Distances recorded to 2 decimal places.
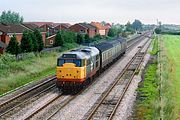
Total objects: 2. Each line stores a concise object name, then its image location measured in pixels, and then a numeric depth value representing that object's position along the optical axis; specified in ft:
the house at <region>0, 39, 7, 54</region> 202.86
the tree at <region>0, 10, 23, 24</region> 589.07
